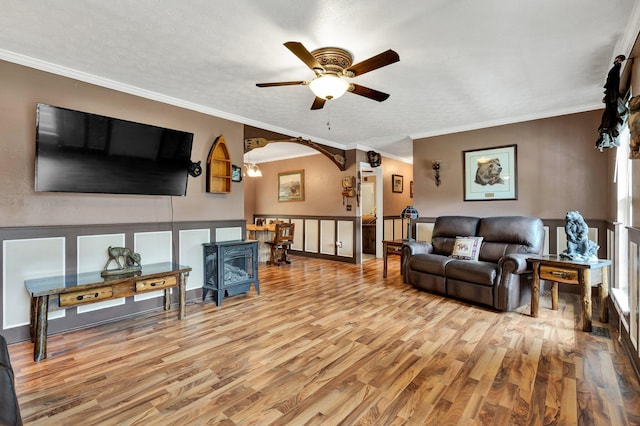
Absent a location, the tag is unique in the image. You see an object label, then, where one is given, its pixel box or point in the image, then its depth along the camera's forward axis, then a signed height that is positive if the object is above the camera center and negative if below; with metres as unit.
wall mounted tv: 2.78 +0.59
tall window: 3.02 +0.02
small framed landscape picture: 7.37 +0.67
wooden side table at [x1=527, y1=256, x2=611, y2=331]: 2.91 -0.62
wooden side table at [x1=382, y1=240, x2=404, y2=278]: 5.02 -0.57
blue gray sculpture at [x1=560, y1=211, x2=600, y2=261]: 3.15 -0.28
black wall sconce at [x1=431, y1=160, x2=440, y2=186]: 5.27 +0.75
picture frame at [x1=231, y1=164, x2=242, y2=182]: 4.32 +0.56
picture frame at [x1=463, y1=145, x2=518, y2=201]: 4.59 +0.61
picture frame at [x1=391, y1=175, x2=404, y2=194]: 7.58 +0.74
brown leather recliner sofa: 3.41 -0.59
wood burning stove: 3.75 -0.69
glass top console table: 2.42 -0.66
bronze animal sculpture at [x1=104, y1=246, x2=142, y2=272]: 3.14 -0.46
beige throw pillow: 4.11 -0.47
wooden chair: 6.23 -0.57
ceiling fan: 2.27 +1.08
